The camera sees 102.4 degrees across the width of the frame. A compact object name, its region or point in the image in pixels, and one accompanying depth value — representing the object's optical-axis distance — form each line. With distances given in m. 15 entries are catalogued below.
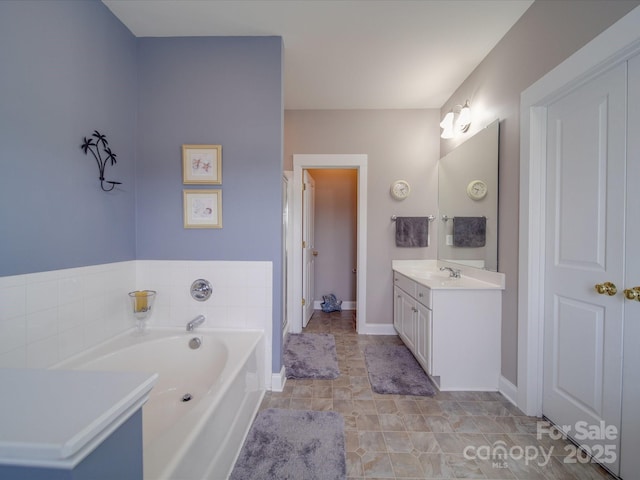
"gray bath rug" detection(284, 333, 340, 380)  2.17
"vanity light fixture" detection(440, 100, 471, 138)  2.34
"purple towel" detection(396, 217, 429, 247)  2.93
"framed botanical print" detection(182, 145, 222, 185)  1.93
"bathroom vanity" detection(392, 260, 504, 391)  1.94
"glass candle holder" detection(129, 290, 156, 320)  1.82
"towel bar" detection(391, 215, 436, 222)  2.94
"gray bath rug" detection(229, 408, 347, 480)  1.27
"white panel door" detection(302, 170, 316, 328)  3.20
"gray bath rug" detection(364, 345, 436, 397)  1.96
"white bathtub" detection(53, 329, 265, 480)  0.93
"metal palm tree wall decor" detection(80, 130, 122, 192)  1.54
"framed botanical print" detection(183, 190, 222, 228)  1.95
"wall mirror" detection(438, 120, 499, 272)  2.01
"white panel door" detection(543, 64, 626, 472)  1.25
